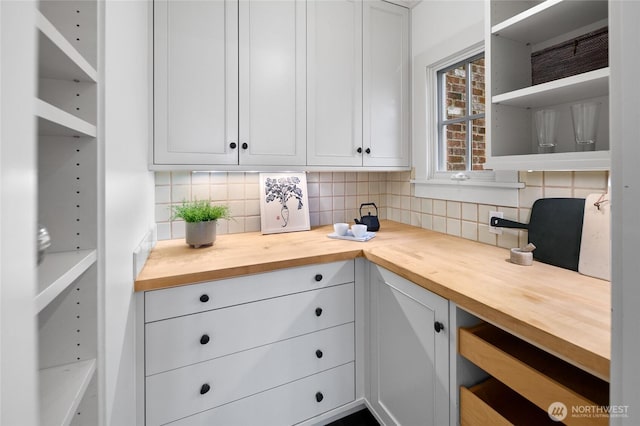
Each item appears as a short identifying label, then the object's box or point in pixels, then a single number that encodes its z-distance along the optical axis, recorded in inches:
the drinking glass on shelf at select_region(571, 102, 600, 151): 42.8
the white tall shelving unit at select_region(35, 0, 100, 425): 24.8
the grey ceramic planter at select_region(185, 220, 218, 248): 63.9
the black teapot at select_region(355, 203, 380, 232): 79.9
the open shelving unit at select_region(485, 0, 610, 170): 42.8
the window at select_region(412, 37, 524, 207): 65.8
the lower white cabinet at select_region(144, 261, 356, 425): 48.2
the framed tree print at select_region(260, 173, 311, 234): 78.7
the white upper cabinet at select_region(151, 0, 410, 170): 60.4
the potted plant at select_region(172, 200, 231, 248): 64.0
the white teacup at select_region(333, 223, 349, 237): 72.7
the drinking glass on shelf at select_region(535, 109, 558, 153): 47.8
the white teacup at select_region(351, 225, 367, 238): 70.9
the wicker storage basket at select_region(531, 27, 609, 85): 41.5
